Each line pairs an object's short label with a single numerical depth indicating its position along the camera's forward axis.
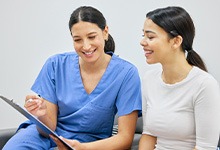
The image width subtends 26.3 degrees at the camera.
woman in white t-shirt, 1.87
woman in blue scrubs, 2.14
